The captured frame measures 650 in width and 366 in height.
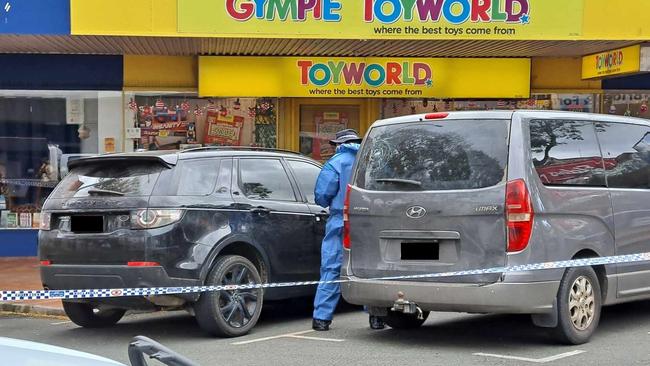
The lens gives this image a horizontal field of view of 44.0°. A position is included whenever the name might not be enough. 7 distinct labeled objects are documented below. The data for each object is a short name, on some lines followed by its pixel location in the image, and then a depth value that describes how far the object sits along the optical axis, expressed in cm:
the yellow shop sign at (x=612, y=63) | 1209
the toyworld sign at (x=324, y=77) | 1325
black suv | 691
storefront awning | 1206
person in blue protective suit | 755
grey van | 611
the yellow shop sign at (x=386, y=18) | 1146
